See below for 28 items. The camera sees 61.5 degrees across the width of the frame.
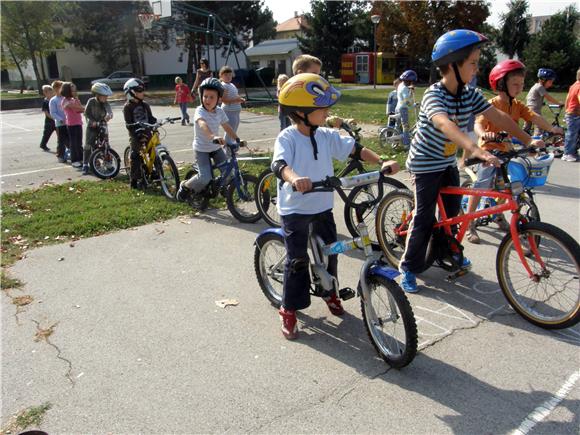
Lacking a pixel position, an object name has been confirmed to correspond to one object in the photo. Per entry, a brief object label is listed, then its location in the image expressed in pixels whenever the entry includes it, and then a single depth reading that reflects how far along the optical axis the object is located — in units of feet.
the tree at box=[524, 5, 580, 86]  104.47
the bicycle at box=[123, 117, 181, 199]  25.27
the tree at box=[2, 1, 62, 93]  99.50
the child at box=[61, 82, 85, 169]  34.91
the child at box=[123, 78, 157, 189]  26.11
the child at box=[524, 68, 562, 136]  32.71
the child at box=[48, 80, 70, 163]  37.27
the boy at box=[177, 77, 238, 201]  21.16
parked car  130.21
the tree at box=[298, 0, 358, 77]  155.94
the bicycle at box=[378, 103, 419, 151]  37.93
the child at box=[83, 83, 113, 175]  32.42
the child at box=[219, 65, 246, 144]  33.22
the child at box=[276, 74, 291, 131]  27.05
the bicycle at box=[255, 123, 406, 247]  17.93
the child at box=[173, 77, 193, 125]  57.31
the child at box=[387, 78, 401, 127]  40.32
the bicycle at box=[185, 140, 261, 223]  21.35
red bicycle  11.60
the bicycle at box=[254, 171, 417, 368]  9.98
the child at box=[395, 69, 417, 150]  37.47
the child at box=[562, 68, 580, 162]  32.60
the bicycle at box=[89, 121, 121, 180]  31.76
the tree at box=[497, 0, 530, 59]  144.15
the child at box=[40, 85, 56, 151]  40.94
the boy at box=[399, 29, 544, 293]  11.74
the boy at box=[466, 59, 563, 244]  15.74
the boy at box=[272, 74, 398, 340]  10.50
